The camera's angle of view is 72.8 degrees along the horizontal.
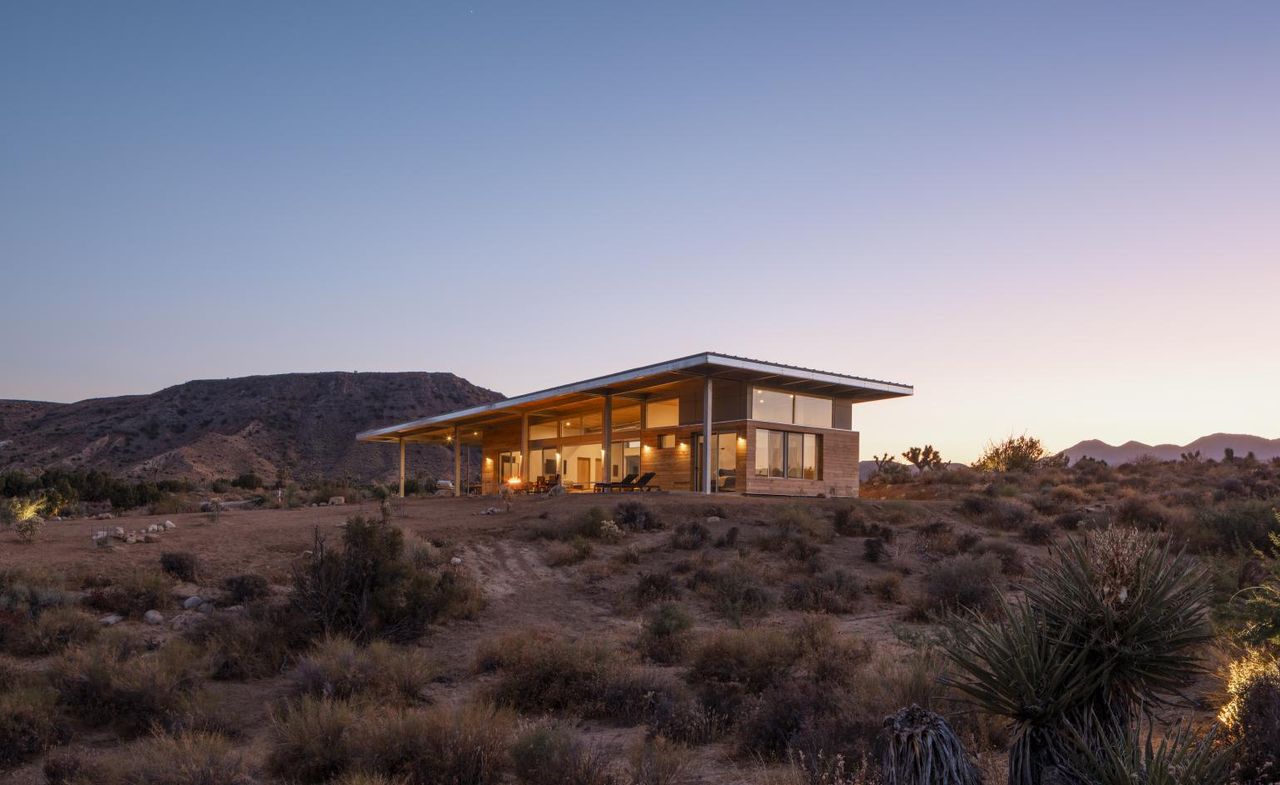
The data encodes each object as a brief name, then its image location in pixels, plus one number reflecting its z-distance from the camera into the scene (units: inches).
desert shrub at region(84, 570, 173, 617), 542.6
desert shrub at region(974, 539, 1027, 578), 673.5
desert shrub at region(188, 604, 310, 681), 446.7
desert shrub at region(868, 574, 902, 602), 623.5
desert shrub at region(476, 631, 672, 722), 377.7
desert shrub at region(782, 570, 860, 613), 590.6
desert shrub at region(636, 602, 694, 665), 463.5
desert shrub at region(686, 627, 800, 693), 397.4
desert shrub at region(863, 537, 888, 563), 735.1
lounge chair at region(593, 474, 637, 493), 1181.7
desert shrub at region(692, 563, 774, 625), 570.9
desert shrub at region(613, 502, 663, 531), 858.1
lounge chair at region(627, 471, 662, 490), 1176.8
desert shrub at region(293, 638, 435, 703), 389.4
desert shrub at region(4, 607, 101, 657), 458.0
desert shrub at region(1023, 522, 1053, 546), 811.4
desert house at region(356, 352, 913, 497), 1134.4
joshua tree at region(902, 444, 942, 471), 1886.1
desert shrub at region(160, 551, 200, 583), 620.1
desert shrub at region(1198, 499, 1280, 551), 687.7
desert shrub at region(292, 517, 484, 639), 517.7
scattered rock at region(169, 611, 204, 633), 517.9
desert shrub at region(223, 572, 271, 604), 575.2
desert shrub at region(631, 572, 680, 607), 617.3
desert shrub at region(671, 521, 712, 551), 774.5
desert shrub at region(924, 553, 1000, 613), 563.8
